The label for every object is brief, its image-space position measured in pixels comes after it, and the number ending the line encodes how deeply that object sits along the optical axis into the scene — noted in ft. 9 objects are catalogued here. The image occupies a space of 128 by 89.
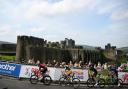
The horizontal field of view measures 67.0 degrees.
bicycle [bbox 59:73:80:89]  26.32
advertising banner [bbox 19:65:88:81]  27.64
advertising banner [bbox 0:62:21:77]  28.54
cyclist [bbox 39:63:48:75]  25.43
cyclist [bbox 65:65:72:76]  26.26
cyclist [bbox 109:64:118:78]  28.25
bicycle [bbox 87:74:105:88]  26.02
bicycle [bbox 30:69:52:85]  25.46
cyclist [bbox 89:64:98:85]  26.06
